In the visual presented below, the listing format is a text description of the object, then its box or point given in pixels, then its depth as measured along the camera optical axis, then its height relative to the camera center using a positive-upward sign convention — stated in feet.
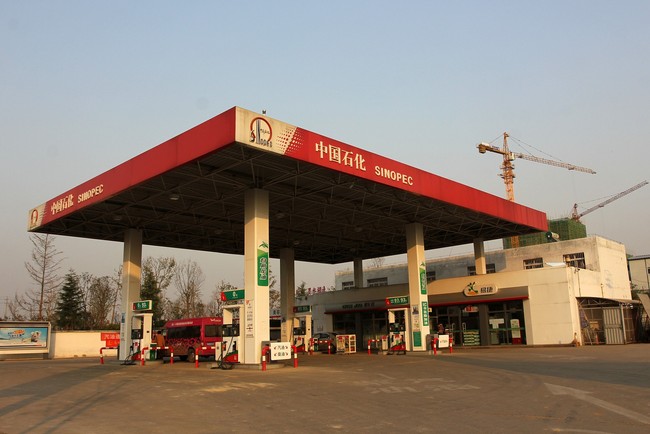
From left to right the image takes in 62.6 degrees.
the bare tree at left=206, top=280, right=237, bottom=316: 254.90 +7.71
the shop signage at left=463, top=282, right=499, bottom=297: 124.77 +6.25
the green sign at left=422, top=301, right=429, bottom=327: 105.40 +0.82
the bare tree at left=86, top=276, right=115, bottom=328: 210.26 +10.33
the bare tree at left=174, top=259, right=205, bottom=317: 220.74 +10.29
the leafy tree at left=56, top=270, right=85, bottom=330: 181.16 +6.45
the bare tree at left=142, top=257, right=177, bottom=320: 199.11 +18.61
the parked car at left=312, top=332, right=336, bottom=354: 121.90 -5.14
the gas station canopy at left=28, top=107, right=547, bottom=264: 66.74 +20.61
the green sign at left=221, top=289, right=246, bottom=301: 75.22 +3.91
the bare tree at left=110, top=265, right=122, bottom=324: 215.72 +11.42
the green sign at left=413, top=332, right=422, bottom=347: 104.32 -4.06
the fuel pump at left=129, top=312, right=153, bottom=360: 92.64 -2.01
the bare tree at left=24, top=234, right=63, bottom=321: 163.02 +13.47
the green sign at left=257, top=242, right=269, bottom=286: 73.72 +7.72
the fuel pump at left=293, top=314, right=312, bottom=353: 119.14 -2.93
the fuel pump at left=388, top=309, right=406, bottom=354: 101.96 -3.33
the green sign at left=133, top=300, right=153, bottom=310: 92.68 +3.37
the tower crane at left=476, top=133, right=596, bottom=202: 297.96 +86.06
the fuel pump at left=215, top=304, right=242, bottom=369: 74.28 -3.12
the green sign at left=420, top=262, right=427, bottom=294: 106.32 +7.30
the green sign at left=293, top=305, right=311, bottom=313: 117.60 +2.53
